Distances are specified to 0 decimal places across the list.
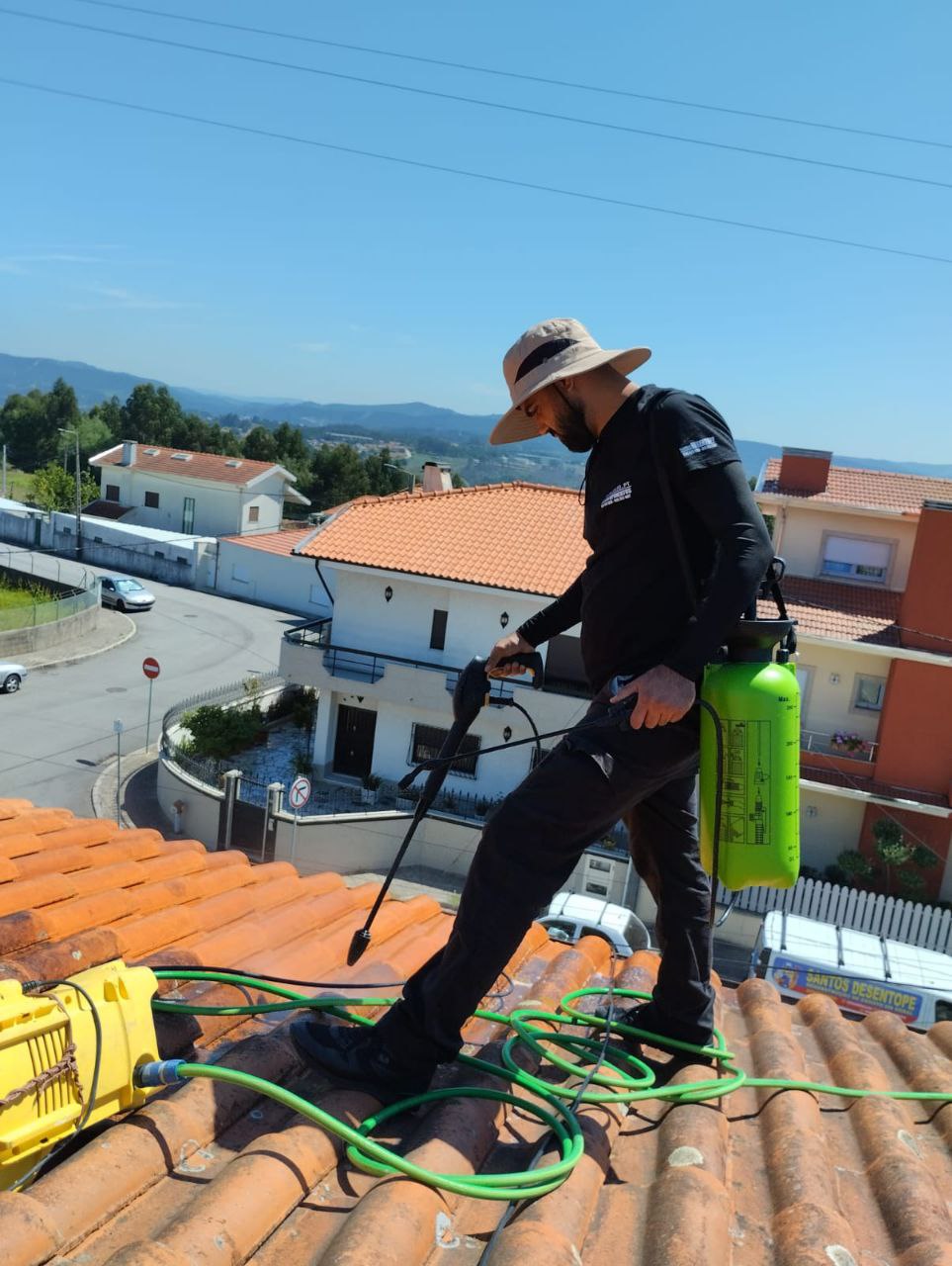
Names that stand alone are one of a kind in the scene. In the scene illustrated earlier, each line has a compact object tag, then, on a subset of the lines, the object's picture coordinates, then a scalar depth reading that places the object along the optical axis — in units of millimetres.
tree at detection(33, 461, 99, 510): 55125
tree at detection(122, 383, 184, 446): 89000
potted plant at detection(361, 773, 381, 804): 22938
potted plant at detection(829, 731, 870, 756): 22062
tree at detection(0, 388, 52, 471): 87125
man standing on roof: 2572
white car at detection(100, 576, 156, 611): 39406
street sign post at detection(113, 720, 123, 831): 20469
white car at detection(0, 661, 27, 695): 28109
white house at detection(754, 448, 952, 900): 21359
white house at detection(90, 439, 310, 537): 53469
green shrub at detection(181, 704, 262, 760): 23922
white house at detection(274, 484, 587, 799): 23531
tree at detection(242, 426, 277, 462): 73188
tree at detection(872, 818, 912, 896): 21000
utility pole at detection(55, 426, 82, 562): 48625
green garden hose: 2184
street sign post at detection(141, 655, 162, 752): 22525
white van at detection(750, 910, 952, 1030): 14414
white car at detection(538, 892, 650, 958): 15742
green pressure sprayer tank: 2619
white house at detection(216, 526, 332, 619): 44000
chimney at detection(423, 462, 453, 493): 33562
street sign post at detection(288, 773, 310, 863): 18719
